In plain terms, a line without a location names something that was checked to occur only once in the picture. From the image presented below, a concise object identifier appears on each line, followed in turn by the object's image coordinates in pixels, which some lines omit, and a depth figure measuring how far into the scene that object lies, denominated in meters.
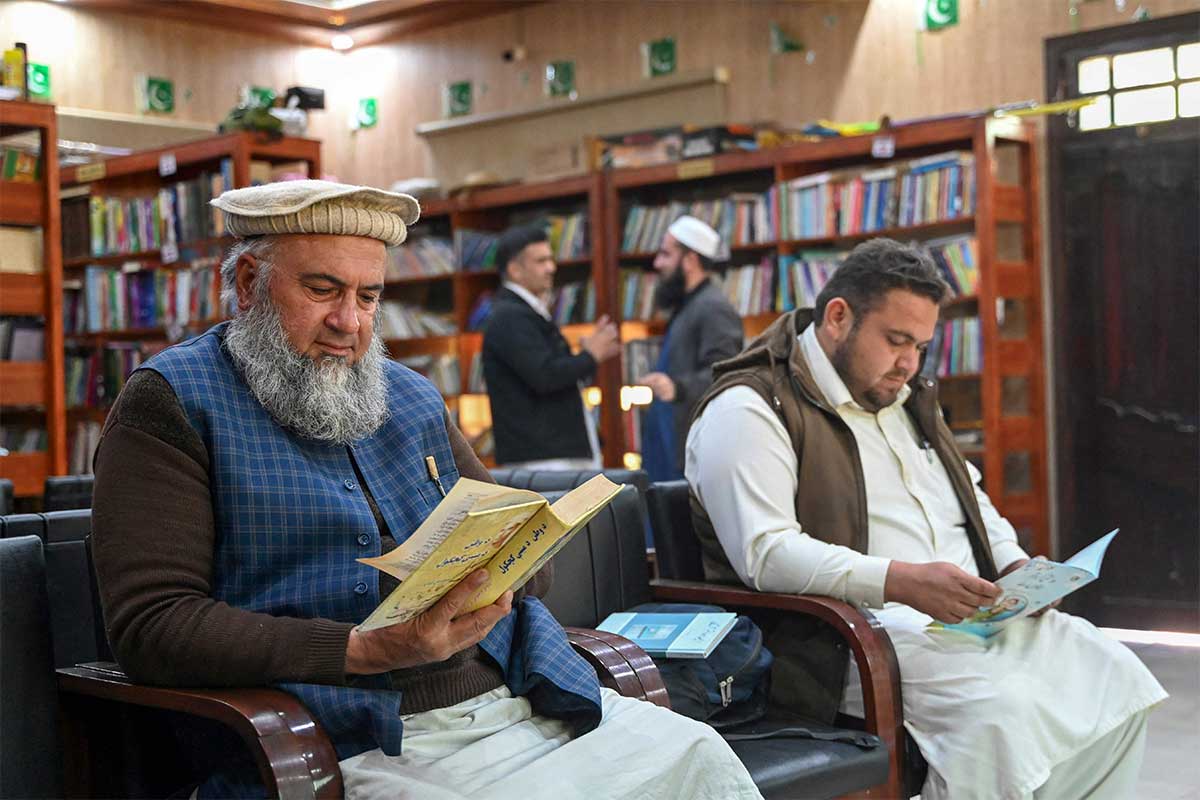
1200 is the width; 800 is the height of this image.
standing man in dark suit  5.25
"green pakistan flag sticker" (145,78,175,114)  8.85
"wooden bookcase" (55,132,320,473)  6.61
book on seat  2.42
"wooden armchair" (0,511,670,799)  1.73
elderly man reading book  1.80
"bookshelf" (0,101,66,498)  5.83
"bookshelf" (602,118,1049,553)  5.92
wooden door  5.91
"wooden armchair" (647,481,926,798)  2.47
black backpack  2.44
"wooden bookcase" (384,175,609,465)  7.46
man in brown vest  2.51
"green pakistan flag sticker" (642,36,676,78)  7.93
